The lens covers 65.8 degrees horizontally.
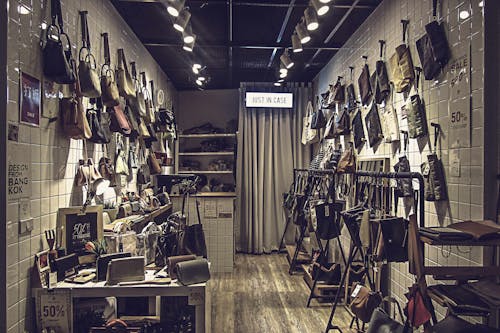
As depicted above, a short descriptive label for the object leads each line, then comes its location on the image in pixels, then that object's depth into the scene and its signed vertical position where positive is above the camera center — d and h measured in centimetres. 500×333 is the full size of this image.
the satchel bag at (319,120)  512 +61
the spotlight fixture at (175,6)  299 +125
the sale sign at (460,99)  226 +41
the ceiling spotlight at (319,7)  307 +128
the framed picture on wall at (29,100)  208 +37
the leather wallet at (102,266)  232 -60
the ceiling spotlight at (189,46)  382 +120
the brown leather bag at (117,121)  321 +38
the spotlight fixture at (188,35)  361 +124
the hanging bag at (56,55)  227 +66
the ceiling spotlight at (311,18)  335 +129
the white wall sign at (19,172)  199 -3
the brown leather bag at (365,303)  272 -97
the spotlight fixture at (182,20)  323 +123
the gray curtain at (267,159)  656 +12
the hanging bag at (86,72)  263 +64
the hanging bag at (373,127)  349 +36
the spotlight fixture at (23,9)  206 +85
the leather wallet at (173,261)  236 -59
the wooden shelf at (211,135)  661 +53
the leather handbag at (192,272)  226 -63
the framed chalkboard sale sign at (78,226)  252 -40
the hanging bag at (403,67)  291 +76
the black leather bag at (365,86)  373 +79
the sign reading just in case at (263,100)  650 +111
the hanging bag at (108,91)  296 +58
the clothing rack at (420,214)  188 -30
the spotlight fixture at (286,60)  472 +132
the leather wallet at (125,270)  226 -62
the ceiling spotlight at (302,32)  369 +130
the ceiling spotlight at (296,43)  399 +128
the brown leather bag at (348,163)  381 +3
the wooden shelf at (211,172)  669 -10
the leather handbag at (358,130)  394 +37
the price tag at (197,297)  224 -76
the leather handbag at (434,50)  247 +76
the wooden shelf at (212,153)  662 +22
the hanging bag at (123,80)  333 +75
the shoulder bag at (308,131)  573 +54
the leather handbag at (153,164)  463 +3
